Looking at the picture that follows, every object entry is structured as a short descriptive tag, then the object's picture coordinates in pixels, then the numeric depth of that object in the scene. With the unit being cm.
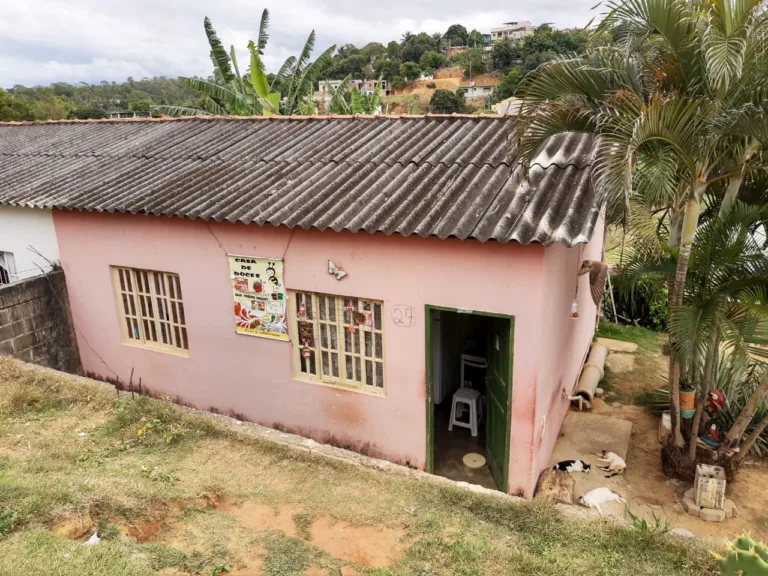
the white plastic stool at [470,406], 823
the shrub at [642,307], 1318
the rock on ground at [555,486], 649
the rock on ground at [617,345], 1187
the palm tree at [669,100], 482
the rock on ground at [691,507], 641
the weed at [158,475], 522
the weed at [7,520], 400
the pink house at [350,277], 623
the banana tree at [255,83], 1423
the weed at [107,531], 418
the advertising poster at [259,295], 738
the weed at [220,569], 403
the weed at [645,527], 475
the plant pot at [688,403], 675
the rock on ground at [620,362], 1086
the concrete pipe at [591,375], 923
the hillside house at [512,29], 15792
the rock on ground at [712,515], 632
